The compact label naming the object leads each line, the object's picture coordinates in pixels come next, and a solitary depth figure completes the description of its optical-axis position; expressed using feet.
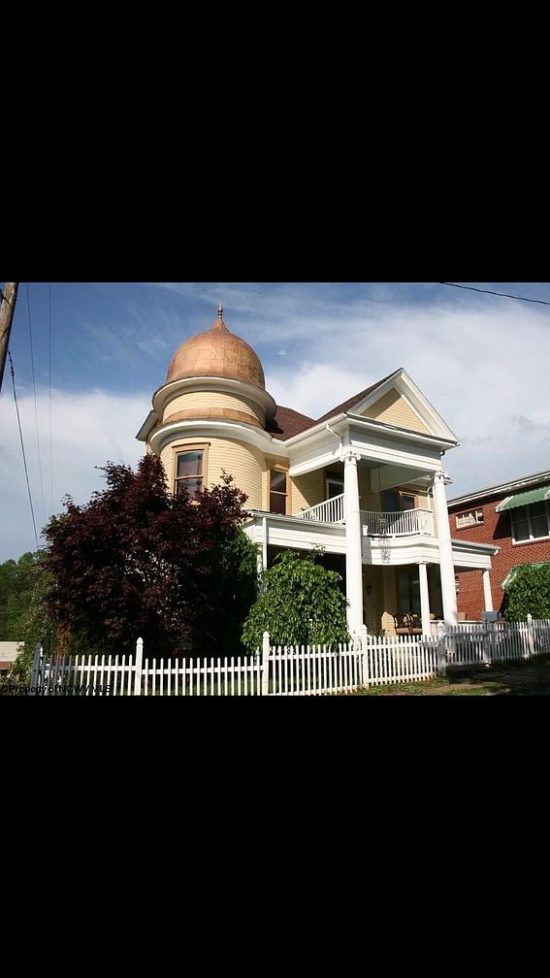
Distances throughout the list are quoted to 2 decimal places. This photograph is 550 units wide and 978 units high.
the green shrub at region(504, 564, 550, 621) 54.65
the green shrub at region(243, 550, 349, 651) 35.47
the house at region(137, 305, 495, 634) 47.61
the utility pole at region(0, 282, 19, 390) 22.75
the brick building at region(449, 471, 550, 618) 65.16
